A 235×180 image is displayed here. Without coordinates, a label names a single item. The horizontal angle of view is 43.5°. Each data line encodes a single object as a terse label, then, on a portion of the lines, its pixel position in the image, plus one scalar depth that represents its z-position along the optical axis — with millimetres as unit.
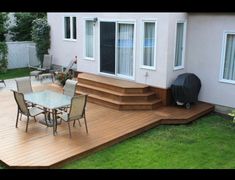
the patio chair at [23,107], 7754
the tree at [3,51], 15438
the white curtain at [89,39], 12305
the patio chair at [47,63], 15102
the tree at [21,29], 18547
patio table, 7820
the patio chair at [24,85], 9351
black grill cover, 9727
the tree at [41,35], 15617
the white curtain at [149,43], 10243
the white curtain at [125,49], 10945
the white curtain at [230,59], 9561
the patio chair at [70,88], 9265
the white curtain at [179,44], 10289
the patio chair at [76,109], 7312
